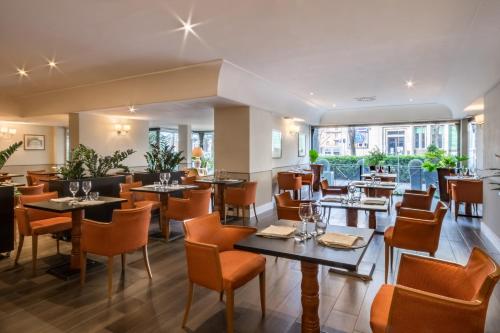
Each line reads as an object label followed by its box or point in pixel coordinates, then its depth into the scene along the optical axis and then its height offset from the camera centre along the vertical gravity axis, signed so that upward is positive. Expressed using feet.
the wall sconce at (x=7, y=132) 32.48 +3.42
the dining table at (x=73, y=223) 11.56 -2.38
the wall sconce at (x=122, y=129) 29.94 +3.48
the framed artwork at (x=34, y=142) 35.24 +2.61
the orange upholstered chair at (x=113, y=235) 10.11 -2.44
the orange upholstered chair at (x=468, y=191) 19.76 -1.85
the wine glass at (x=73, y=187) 12.73 -0.98
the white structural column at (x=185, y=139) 41.55 +3.39
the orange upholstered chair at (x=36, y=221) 12.14 -2.45
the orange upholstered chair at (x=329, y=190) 20.59 -1.80
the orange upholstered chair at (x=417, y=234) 10.44 -2.44
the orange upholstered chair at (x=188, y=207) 16.06 -2.30
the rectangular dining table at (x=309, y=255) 6.25 -1.93
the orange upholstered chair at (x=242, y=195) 20.16 -2.09
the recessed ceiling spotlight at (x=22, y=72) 19.39 +6.04
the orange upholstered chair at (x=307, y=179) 30.15 -1.54
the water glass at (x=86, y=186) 12.69 -0.95
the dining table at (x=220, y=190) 20.32 -1.81
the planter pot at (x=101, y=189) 15.81 -1.48
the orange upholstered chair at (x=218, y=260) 7.30 -2.63
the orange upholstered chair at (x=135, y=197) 17.17 -2.10
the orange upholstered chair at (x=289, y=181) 26.20 -1.53
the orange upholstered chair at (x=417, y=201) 15.12 -1.87
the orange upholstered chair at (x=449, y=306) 4.55 -2.28
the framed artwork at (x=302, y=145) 36.19 +2.29
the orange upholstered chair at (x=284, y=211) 12.30 -1.93
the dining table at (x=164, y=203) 16.69 -2.28
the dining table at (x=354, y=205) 12.53 -1.76
